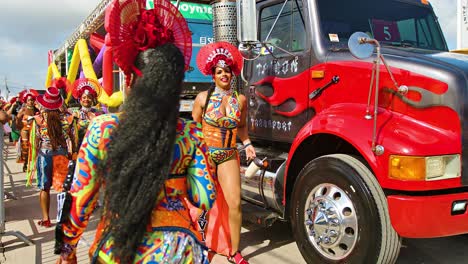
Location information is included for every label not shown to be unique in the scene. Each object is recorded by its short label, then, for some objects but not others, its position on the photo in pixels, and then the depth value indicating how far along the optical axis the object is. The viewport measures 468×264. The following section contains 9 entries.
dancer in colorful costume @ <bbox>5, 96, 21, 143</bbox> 12.36
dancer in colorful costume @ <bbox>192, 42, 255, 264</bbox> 3.44
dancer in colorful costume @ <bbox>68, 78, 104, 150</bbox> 5.68
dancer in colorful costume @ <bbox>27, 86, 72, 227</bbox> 5.10
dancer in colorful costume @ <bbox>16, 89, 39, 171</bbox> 6.98
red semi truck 2.68
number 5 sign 3.73
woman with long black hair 1.35
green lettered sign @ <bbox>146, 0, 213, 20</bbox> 7.48
